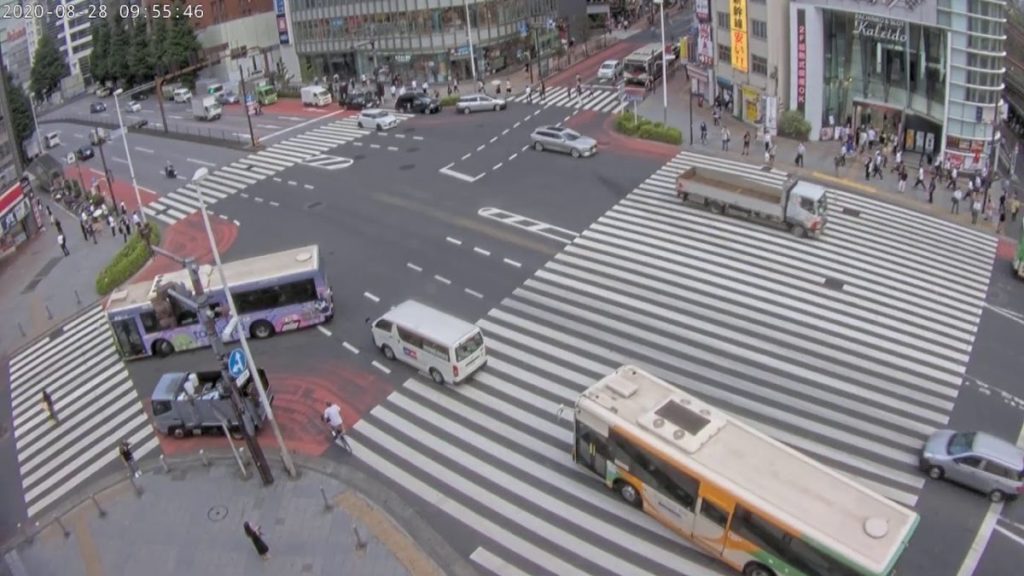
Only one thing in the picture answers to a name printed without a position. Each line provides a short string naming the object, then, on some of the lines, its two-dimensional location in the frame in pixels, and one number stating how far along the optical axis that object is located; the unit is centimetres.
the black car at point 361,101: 7231
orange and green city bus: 1939
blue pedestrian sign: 2559
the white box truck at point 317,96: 7562
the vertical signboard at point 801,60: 5306
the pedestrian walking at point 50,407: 3259
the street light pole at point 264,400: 2523
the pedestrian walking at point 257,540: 2309
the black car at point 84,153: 7300
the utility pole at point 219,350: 2369
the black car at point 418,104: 6725
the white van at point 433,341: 3003
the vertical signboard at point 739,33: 5772
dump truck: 4122
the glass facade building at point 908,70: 4644
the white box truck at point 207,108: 7688
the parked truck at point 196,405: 2873
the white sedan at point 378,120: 6389
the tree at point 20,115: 8613
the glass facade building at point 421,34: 7969
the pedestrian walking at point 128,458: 2745
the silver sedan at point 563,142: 5309
